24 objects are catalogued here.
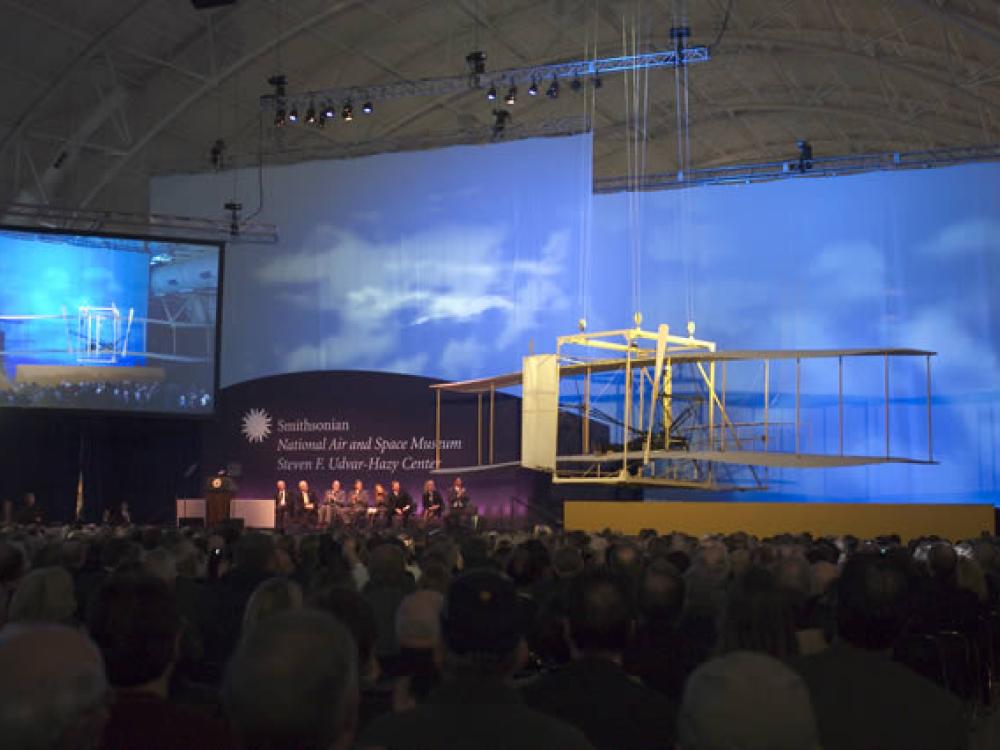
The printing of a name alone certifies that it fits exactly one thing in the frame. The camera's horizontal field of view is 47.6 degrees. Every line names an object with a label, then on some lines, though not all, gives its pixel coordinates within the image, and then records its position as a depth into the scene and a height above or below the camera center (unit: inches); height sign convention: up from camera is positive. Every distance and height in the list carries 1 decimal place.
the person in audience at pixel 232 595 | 192.4 -18.2
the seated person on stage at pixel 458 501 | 764.6 -5.1
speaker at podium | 740.6 -6.7
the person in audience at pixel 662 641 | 163.8 -21.2
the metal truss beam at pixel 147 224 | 773.9 +198.4
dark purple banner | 847.7 +43.7
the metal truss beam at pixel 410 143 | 840.9 +274.4
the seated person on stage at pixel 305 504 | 815.1 -9.9
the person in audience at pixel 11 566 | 208.2 -14.9
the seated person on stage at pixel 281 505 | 824.9 -10.8
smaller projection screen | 735.1 +109.5
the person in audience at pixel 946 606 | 218.9 -20.5
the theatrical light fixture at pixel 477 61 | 710.5 +270.5
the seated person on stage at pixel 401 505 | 795.4 -9.2
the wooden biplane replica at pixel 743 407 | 775.1 +65.9
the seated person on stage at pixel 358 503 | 807.1 -8.3
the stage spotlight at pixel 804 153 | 819.4 +256.0
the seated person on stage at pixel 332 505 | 817.6 -10.1
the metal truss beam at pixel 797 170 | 767.1 +236.7
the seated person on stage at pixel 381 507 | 792.9 -10.6
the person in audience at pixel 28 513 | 717.9 -18.1
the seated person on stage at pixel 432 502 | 792.3 -6.3
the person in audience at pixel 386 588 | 199.8 -17.3
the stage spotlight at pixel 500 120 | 810.2 +268.5
